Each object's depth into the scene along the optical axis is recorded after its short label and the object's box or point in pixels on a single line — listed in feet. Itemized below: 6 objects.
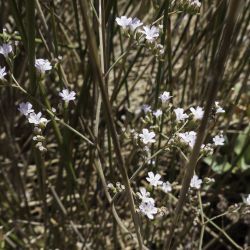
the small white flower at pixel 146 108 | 0.92
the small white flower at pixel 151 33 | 0.79
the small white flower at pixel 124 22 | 0.80
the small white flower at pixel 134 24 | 0.79
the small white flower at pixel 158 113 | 0.90
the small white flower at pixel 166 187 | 0.94
